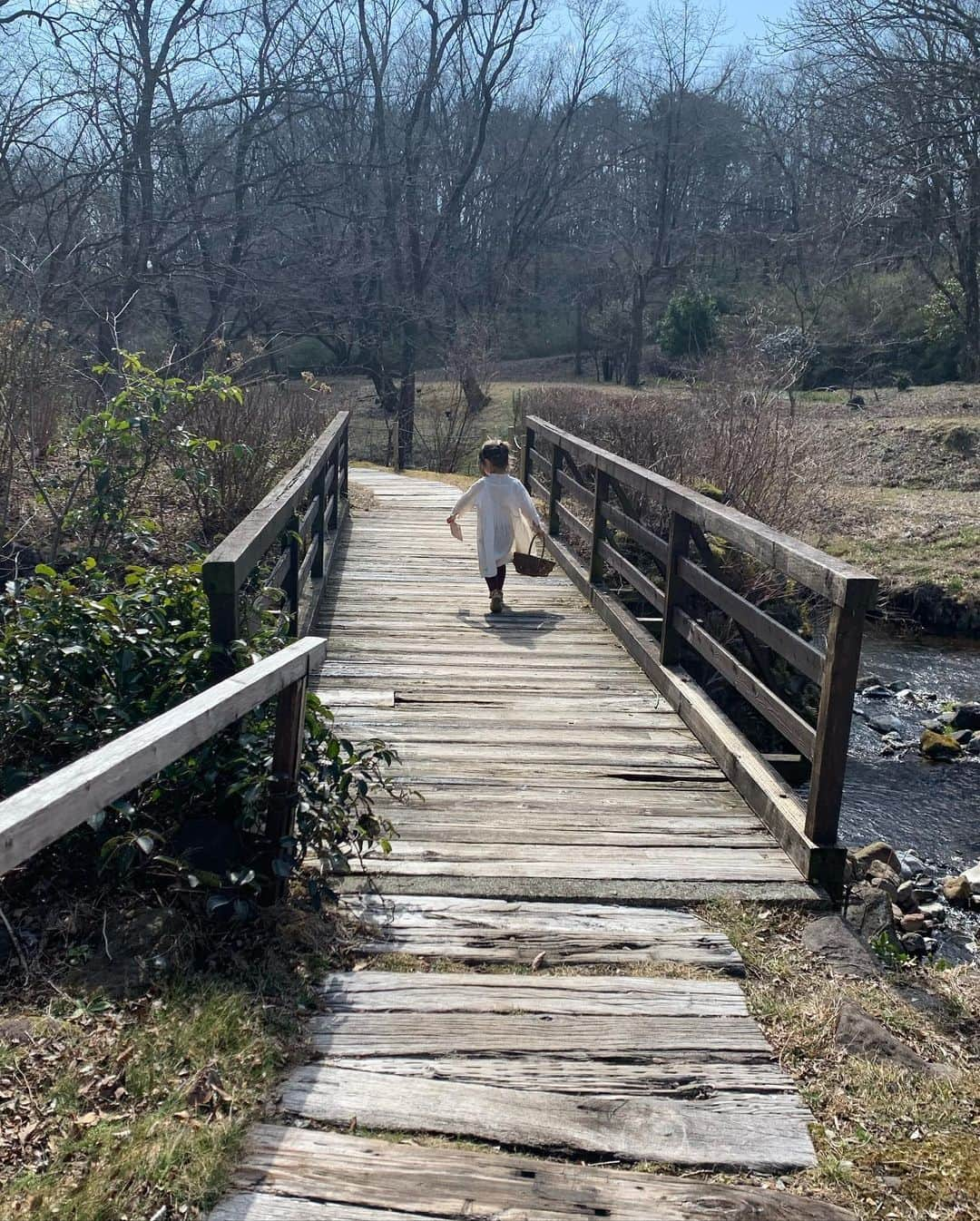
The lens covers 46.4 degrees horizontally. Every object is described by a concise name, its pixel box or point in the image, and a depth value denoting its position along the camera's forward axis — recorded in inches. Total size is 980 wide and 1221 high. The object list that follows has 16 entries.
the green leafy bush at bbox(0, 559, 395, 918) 132.7
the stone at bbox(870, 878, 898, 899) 222.2
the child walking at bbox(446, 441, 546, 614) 322.3
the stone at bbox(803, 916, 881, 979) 135.9
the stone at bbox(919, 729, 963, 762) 359.6
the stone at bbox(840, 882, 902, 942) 158.9
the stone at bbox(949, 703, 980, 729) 381.4
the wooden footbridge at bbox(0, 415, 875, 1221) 93.6
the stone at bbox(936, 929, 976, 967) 226.7
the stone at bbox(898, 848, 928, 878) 267.0
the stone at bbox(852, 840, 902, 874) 244.2
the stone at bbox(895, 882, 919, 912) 245.4
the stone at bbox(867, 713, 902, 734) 381.4
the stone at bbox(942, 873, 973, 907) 254.2
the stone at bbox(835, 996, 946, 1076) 114.0
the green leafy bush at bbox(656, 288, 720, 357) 1491.3
